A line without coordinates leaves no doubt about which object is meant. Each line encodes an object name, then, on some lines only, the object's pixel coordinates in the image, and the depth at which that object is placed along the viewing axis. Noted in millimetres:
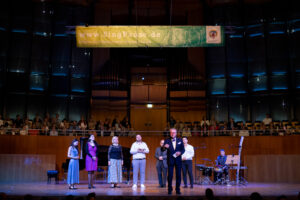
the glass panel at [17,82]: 20281
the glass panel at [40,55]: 21141
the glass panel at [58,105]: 21156
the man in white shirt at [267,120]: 19297
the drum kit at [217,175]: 13008
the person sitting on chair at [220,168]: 13031
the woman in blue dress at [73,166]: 10805
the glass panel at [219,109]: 21609
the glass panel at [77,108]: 21438
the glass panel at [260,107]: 20922
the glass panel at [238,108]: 21484
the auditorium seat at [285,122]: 18375
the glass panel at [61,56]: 21641
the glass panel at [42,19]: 21578
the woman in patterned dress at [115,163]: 11227
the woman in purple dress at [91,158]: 11078
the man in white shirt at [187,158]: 12617
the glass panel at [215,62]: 22281
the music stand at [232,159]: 13000
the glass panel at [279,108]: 20406
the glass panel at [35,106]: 20625
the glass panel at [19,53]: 20594
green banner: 14055
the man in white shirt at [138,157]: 11266
